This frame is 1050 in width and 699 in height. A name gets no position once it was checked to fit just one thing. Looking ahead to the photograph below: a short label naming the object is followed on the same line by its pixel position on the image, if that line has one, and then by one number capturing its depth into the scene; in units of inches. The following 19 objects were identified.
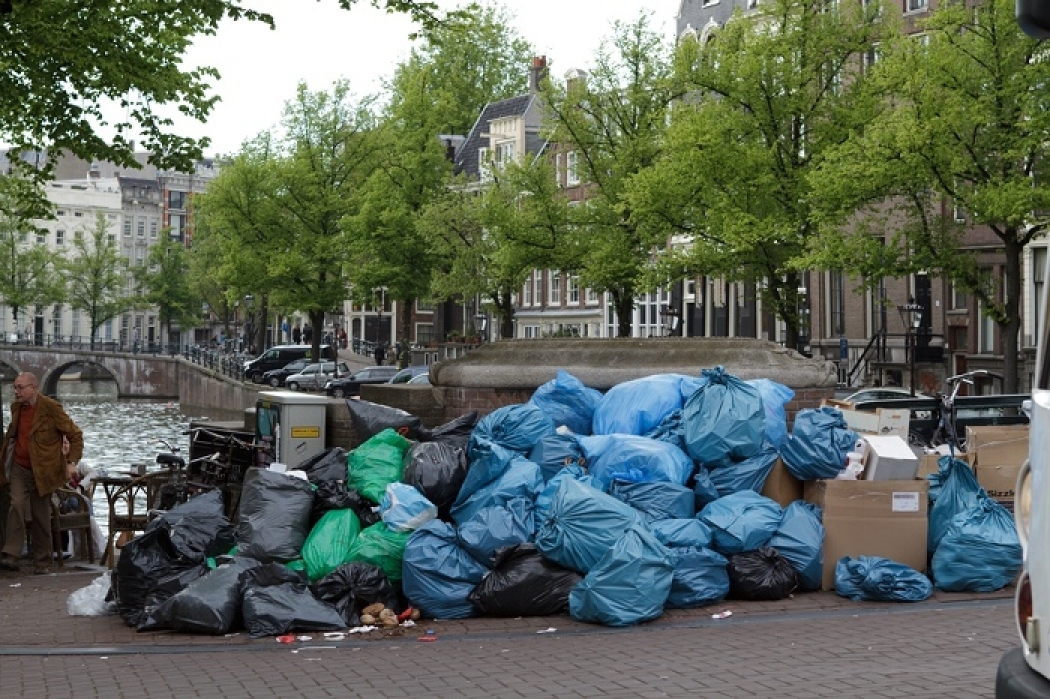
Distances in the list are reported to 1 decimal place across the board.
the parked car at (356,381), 2025.1
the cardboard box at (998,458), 430.6
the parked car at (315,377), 2199.8
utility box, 465.7
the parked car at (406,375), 1836.9
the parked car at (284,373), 2394.2
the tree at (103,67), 522.9
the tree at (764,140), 1273.4
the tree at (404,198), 2065.7
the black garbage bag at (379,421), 444.5
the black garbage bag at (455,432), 421.4
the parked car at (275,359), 2509.8
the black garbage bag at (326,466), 409.7
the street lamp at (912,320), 1315.2
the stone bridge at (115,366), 2805.1
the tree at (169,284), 3580.2
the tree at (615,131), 1541.6
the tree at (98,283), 3553.2
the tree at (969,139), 1103.6
